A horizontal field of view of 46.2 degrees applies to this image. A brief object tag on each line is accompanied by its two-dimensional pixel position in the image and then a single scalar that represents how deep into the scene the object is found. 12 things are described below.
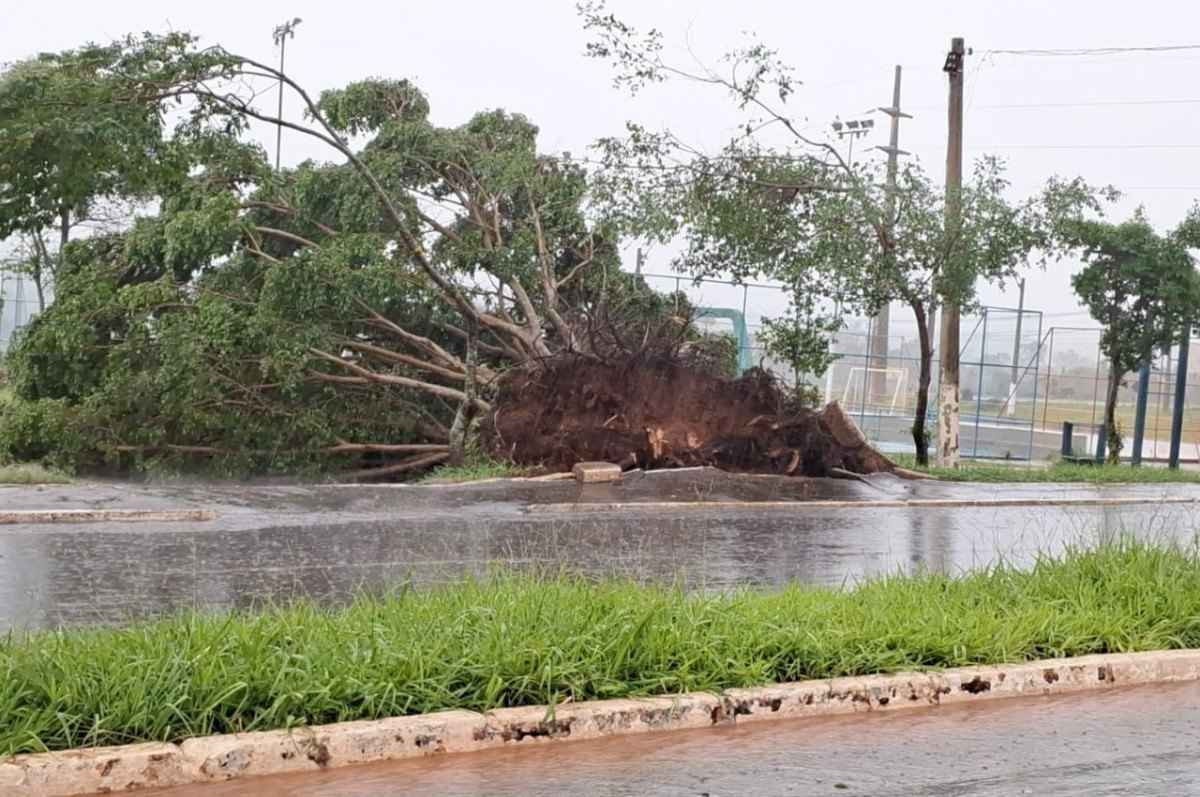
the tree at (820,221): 21.47
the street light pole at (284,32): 18.75
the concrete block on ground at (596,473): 17.95
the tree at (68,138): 13.52
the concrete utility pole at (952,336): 22.83
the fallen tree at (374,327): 19.47
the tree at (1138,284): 24.73
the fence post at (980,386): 31.53
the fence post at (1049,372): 32.86
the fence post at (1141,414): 27.75
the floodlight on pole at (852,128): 22.09
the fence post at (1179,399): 26.99
